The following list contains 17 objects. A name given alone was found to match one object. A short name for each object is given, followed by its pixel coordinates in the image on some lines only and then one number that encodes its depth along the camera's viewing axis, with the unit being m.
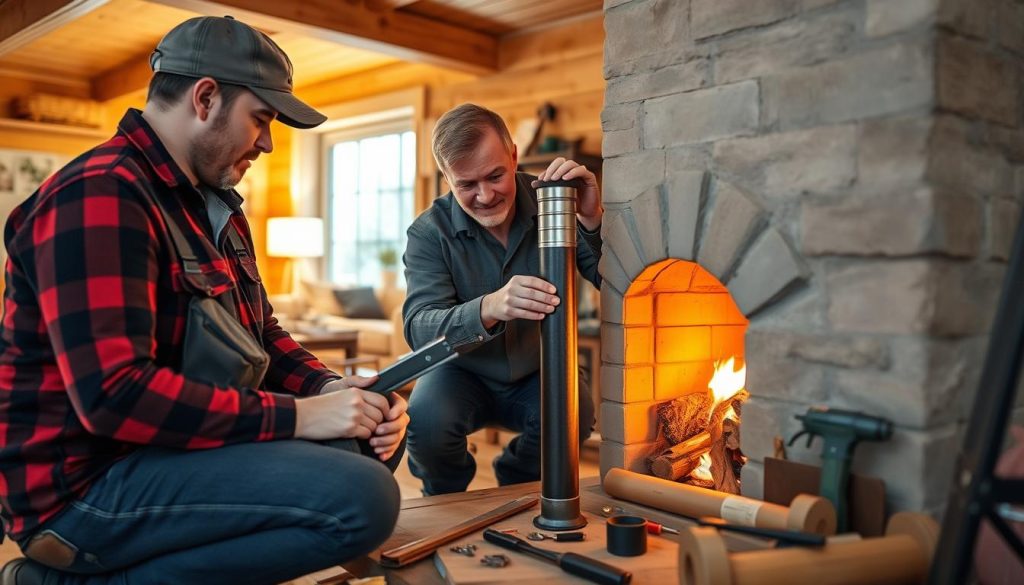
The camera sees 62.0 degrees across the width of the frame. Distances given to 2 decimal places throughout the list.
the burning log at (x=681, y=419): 2.14
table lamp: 6.84
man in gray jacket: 2.17
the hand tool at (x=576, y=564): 1.47
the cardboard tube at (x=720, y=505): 1.45
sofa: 5.91
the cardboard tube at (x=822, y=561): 1.28
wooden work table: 1.55
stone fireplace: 1.45
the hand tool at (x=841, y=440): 1.47
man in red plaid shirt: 1.38
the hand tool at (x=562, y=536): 1.71
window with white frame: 6.82
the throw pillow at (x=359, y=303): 6.51
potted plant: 6.66
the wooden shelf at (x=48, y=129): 6.63
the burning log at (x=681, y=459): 2.07
